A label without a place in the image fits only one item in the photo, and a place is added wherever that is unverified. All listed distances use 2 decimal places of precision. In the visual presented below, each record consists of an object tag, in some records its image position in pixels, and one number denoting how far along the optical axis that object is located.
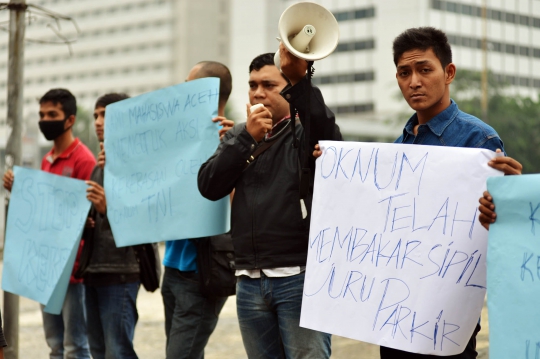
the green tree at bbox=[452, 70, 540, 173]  54.59
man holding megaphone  3.50
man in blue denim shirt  3.03
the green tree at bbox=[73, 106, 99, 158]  73.31
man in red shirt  5.44
